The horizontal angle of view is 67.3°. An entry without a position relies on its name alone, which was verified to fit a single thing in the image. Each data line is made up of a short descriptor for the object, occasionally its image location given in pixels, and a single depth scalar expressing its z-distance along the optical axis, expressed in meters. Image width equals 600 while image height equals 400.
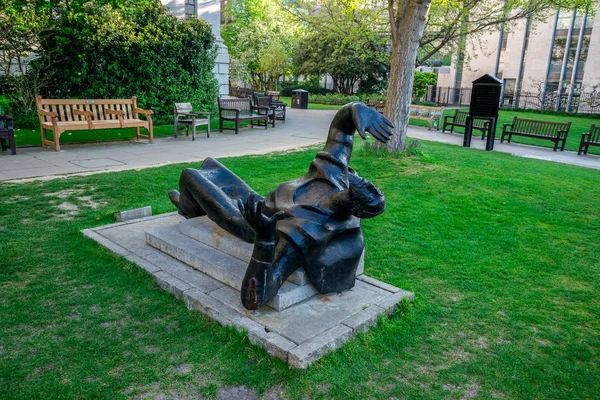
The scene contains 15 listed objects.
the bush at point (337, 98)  32.62
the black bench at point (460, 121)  16.54
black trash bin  27.14
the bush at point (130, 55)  13.31
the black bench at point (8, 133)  9.39
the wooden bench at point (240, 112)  14.41
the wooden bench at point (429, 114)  18.17
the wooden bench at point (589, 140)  12.94
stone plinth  2.85
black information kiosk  13.20
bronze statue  2.88
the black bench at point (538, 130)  13.78
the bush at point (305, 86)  39.41
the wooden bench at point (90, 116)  10.24
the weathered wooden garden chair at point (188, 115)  13.02
